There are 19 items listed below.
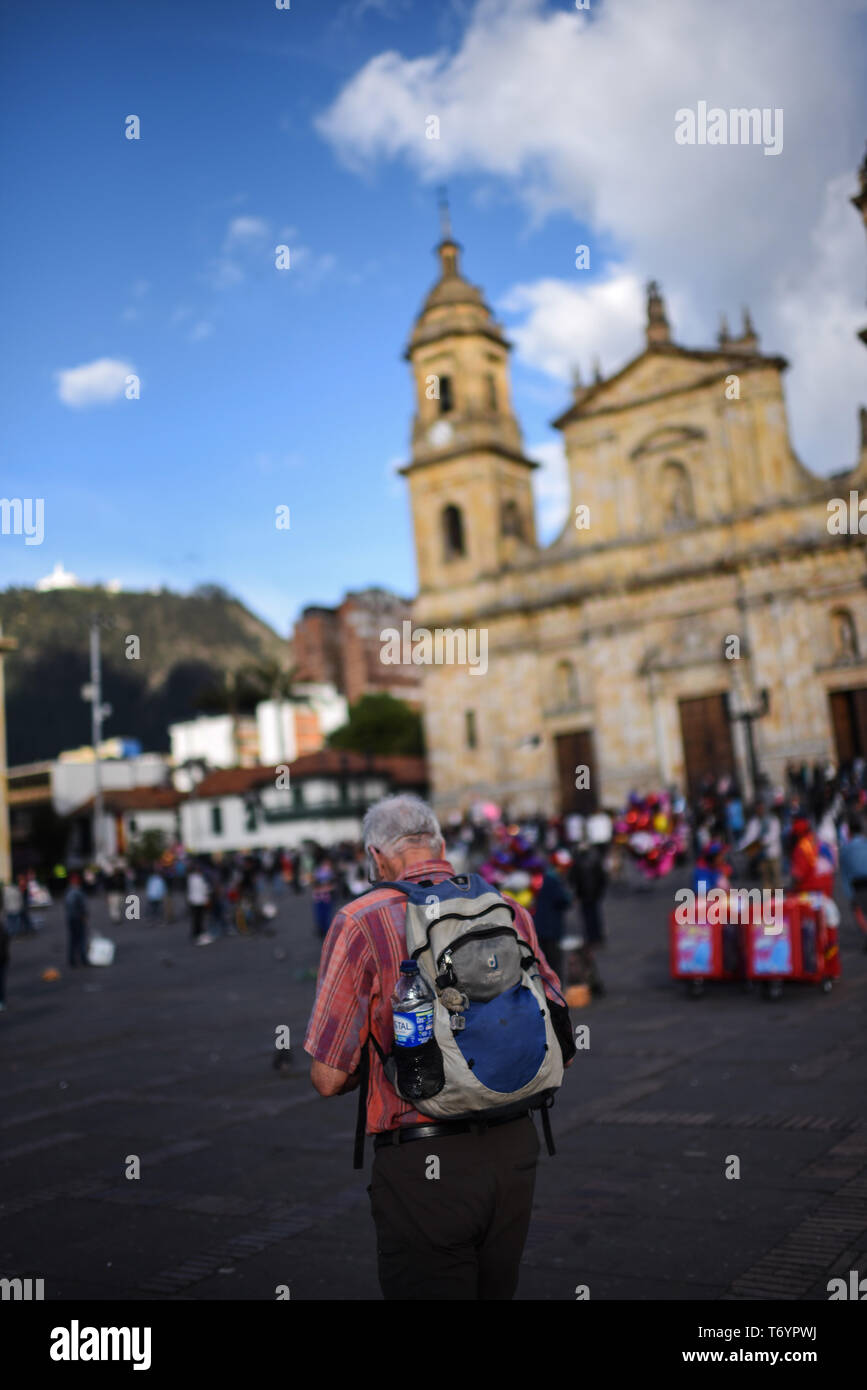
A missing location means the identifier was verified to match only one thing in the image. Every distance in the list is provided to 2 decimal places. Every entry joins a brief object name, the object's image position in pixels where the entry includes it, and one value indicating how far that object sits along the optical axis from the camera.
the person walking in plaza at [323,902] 17.81
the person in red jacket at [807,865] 10.81
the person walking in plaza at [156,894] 28.31
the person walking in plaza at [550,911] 10.84
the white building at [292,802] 54.81
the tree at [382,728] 72.88
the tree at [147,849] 48.58
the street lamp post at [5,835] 45.00
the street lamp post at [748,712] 24.89
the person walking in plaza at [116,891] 29.09
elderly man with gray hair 2.76
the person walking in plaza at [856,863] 11.32
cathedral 37.53
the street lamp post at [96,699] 41.31
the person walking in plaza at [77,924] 19.61
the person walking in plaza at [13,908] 27.95
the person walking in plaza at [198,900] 22.05
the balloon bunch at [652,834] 22.64
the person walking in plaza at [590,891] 13.69
